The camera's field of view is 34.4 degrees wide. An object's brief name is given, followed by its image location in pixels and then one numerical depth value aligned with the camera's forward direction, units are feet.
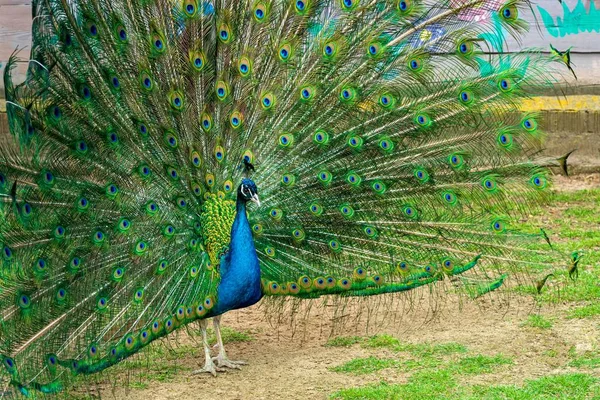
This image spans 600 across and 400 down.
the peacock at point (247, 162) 15.35
